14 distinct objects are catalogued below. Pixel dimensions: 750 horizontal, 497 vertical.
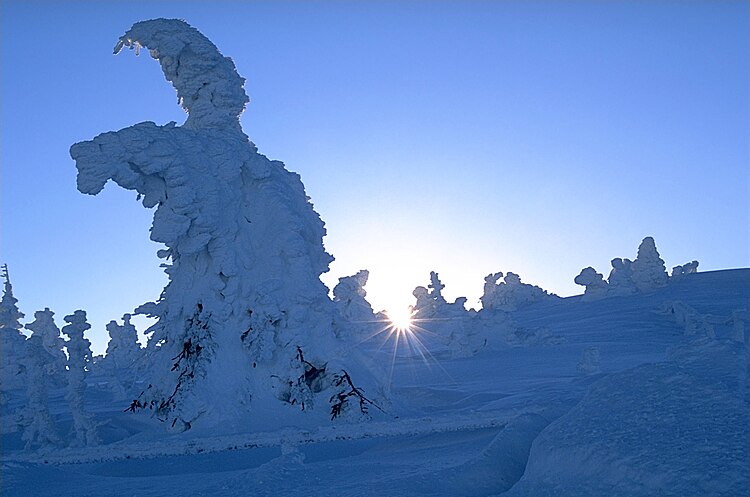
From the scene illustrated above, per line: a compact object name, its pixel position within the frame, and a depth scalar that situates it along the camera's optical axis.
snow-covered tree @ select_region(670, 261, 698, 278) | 31.80
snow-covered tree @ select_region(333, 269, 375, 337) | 24.12
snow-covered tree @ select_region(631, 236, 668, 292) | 28.30
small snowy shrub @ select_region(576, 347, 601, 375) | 10.92
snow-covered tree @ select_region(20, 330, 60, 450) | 10.06
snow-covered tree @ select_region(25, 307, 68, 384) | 29.73
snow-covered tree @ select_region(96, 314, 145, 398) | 28.98
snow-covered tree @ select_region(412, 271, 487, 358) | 20.31
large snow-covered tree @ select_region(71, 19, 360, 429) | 9.46
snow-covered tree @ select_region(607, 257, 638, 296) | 28.72
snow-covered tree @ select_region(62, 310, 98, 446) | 9.83
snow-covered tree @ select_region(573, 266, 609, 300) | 29.02
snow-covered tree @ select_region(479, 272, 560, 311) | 33.84
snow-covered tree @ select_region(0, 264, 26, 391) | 19.62
